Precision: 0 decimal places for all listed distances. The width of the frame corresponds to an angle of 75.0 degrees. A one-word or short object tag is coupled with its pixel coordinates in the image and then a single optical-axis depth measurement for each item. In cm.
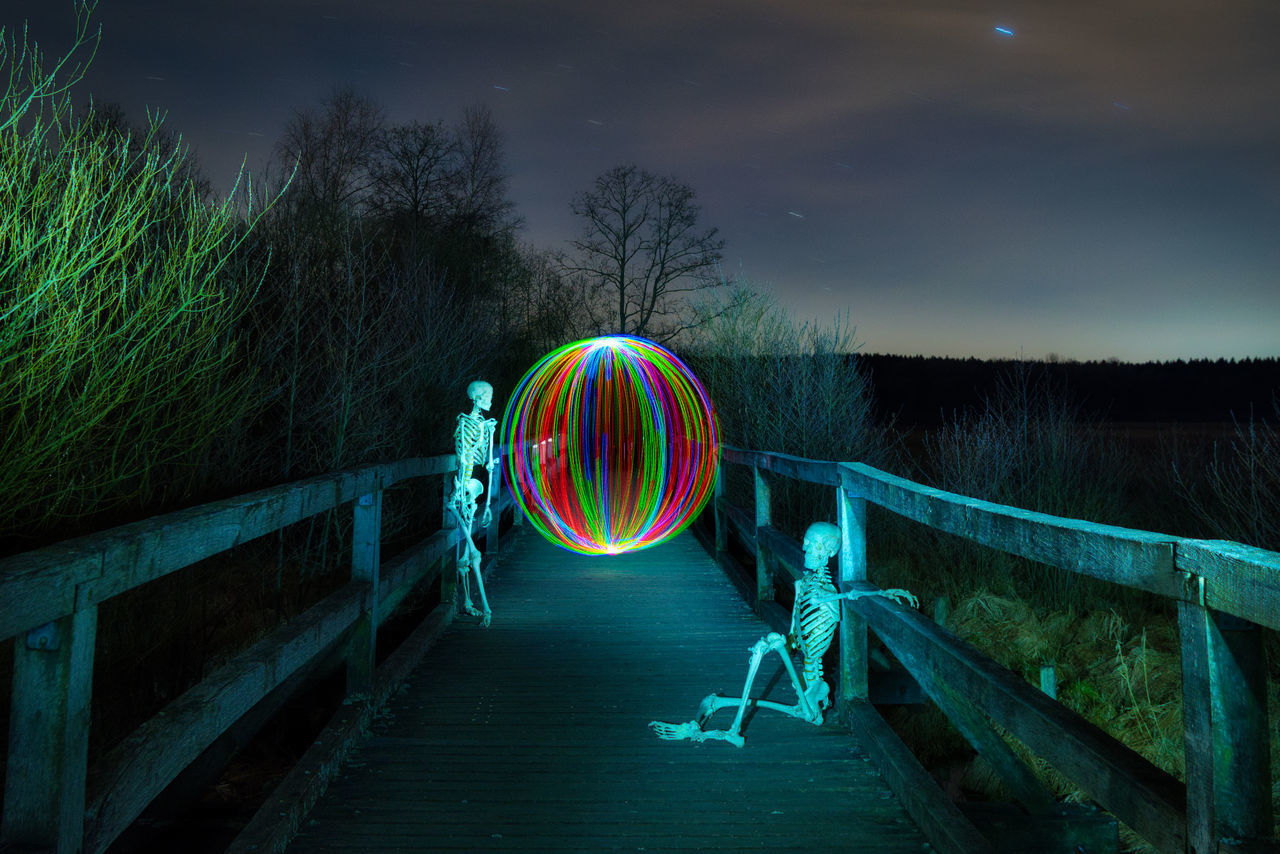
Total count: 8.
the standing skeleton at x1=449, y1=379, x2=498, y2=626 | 614
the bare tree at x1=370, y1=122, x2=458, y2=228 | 2195
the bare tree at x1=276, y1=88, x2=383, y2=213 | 1880
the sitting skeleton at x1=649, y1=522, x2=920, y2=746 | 369
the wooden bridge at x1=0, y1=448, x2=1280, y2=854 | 158
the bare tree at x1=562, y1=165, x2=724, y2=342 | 2847
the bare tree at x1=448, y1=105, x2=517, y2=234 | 2348
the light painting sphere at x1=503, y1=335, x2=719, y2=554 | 960
